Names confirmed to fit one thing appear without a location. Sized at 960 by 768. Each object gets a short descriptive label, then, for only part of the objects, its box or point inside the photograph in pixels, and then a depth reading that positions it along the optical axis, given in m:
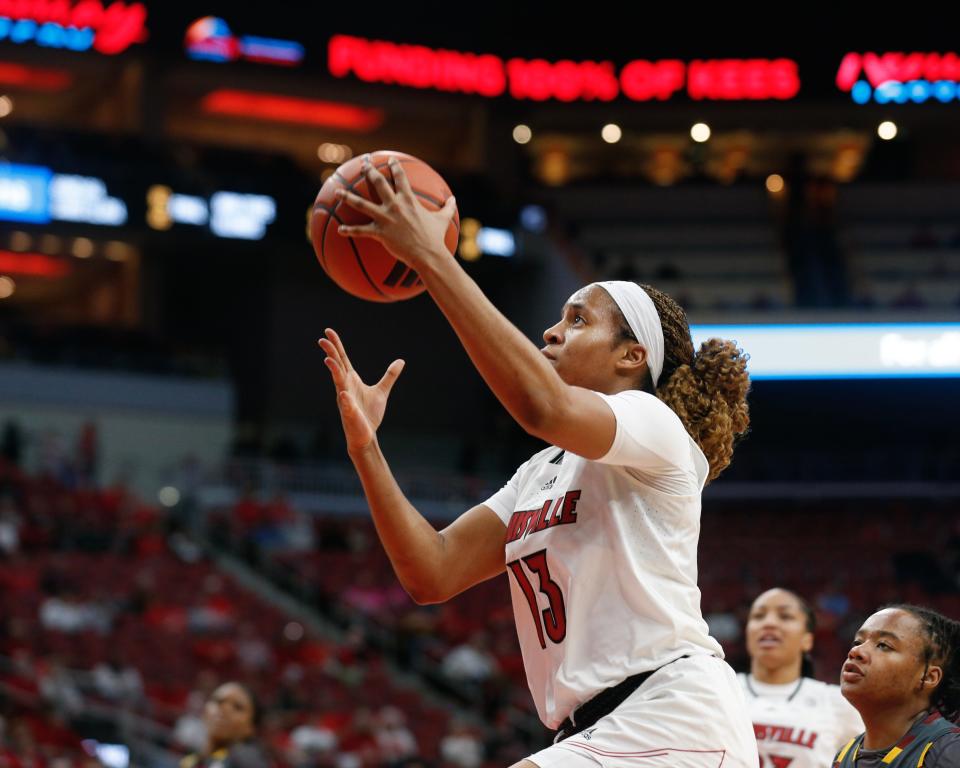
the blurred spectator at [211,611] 16.95
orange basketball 3.39
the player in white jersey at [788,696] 5.90
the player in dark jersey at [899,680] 4.29
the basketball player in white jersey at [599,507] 2.95
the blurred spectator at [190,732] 12.91
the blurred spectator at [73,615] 15.80
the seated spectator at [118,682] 13.95
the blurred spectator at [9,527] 17.58
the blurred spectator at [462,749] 14.55
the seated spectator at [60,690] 13.08
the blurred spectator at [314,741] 13.66
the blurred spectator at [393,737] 14.27
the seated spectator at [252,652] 16.22
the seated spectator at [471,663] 17.62
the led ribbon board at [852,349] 25.58
